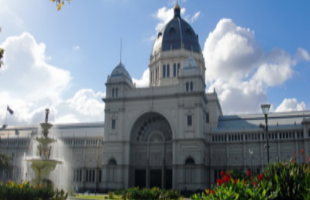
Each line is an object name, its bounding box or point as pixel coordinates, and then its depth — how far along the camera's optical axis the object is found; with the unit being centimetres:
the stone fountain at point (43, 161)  3641
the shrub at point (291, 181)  1614
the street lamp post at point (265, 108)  2744
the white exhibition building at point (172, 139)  6500
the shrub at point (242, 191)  1488
